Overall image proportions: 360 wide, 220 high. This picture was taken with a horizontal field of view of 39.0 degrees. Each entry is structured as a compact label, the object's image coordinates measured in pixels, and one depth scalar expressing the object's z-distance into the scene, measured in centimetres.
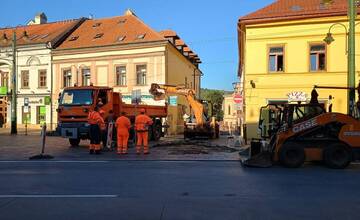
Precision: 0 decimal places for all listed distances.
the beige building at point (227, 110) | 6511
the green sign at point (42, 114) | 4755
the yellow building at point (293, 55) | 2952
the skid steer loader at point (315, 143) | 1477
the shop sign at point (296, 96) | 3016
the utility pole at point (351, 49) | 1838
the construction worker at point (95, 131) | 1947
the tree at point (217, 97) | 9120
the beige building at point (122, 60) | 4291
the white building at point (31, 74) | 4728
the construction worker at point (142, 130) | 1974
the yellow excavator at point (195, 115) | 3278
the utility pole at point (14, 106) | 3884
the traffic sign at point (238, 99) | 2656
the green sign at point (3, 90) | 4919
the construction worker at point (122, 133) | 1981
